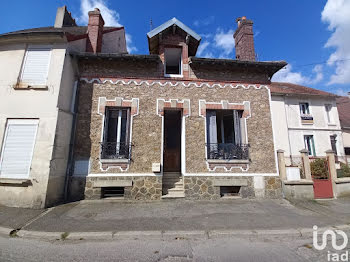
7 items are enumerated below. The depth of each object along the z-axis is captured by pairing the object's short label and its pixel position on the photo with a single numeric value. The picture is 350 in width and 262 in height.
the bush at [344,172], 9.16
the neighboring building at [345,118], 15.02
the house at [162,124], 6.13
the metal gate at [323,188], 6.63
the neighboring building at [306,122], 13.49
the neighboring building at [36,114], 5.04
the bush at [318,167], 10.00
